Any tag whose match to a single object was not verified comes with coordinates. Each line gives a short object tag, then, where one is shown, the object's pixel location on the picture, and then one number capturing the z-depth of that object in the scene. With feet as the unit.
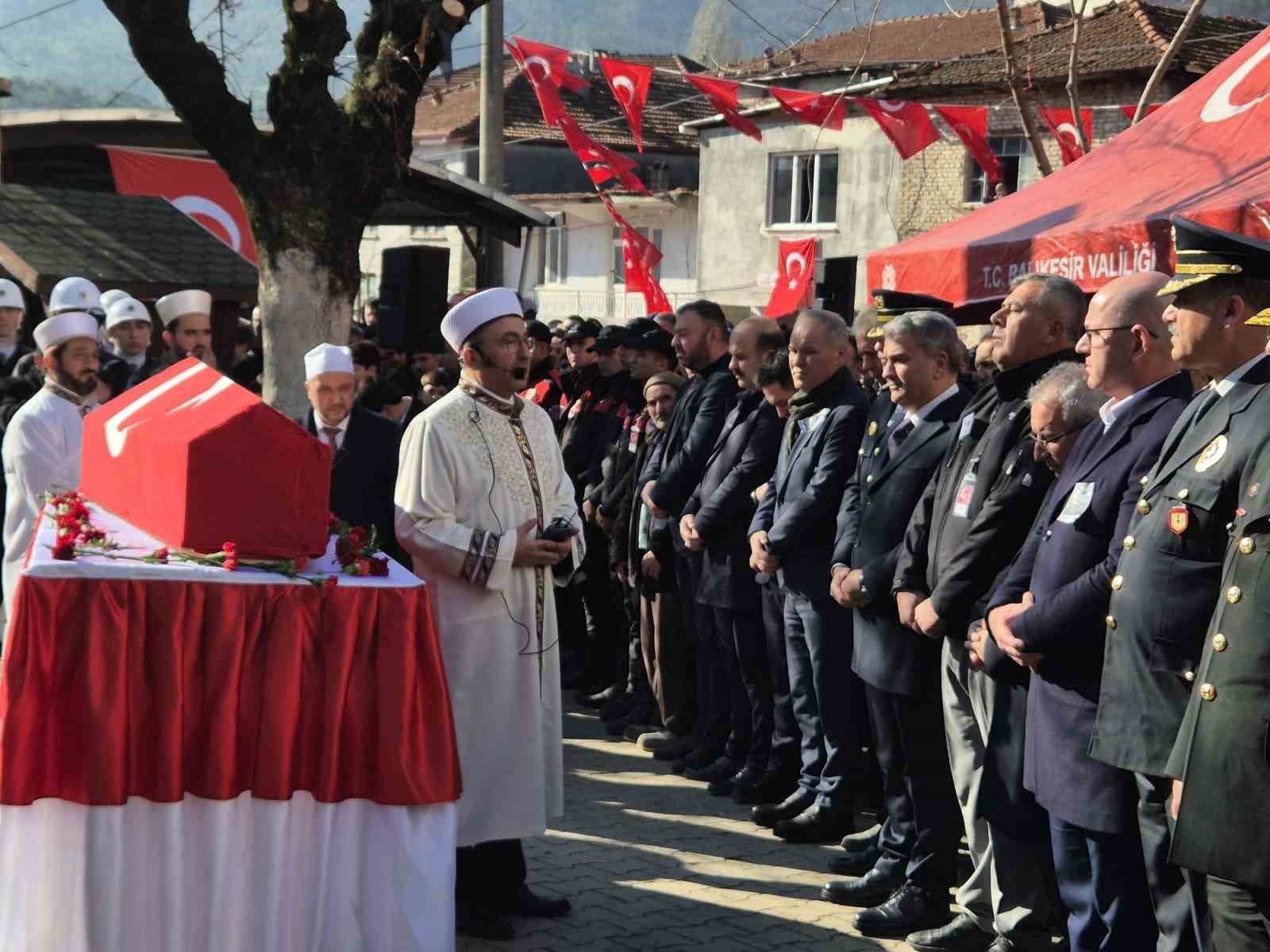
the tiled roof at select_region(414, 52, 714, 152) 152.35
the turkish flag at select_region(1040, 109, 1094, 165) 55.77
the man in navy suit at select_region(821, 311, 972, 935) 19.92
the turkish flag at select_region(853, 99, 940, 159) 61.62
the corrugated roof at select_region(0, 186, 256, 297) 50.90
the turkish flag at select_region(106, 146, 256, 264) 60.18
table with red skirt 15.06
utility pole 62.54
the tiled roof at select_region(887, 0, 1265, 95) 92.22
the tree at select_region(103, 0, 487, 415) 43.06
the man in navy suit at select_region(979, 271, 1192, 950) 15.17
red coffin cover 16.28
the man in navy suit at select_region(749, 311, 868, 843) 23.65
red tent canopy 23.85
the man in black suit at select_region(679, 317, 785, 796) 26.50
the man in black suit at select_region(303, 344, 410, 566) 21.48
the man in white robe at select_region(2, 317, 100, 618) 25.41
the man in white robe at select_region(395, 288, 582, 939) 19.76
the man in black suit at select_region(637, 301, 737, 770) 28.27
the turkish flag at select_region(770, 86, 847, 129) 54.95
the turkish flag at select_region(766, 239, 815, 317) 77.87
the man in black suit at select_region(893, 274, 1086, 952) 17.98
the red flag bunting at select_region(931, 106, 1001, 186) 62.08
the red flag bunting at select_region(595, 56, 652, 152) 60.70
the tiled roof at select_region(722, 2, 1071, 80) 108.58
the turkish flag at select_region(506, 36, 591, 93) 59.62
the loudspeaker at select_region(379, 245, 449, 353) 48.93
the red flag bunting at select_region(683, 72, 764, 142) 58.08
